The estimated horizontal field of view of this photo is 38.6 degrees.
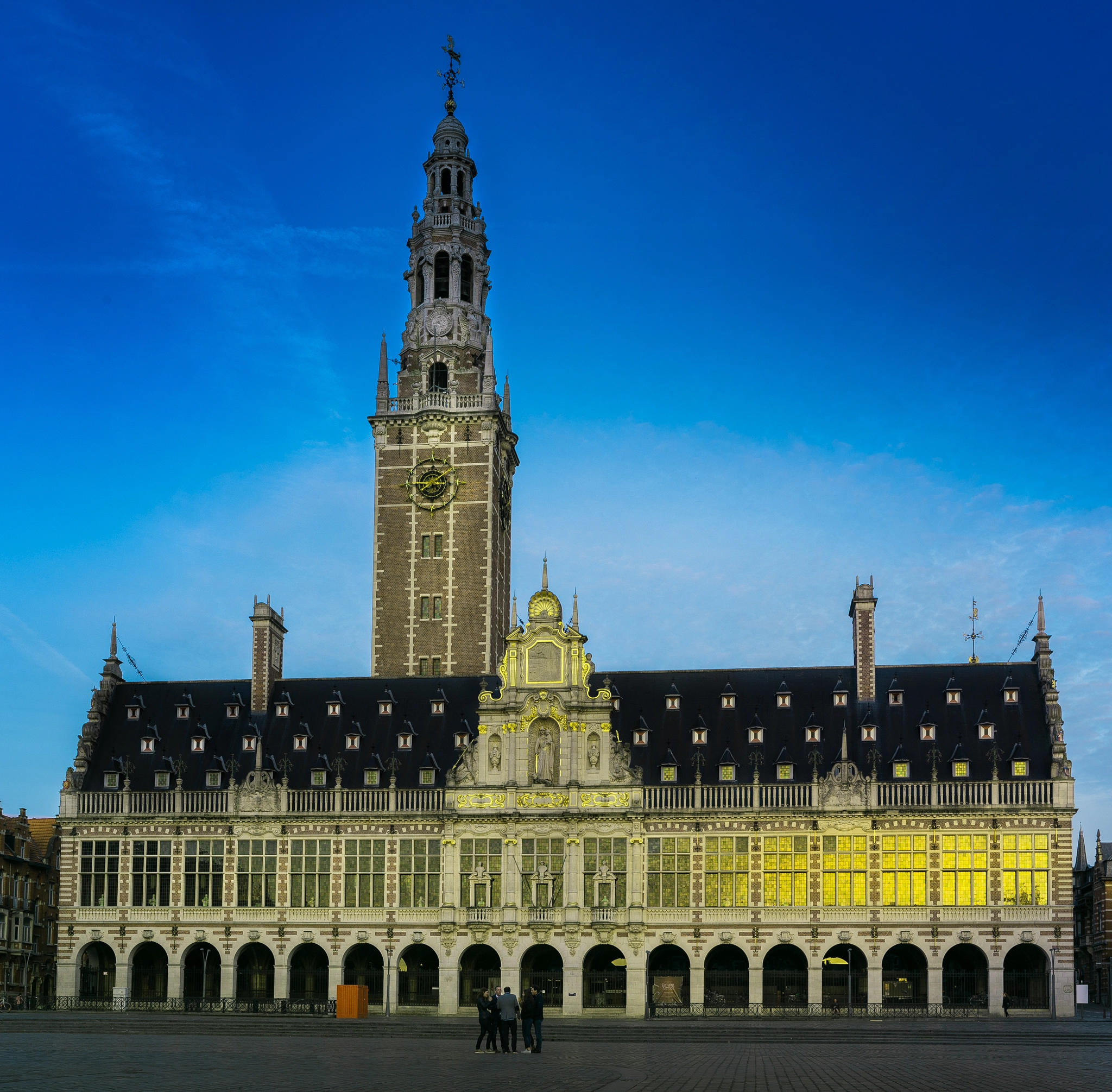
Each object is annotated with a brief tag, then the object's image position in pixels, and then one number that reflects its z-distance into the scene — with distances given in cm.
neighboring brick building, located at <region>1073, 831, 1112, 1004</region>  11306
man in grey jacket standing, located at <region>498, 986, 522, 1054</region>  4456
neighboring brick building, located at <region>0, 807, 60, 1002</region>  8956
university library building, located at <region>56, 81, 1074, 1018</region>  7562
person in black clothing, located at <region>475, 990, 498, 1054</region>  4547
